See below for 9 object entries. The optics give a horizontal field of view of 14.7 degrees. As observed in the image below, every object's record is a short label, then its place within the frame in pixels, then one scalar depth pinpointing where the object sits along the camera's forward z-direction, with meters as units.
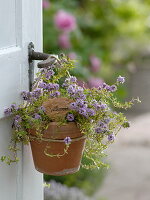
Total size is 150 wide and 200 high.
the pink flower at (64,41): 4.55
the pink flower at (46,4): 4.31
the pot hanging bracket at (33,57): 1.61
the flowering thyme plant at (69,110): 1.50
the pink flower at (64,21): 4.40
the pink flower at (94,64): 4.95
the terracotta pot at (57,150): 1.50
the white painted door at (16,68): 1.52
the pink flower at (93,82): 4.56
